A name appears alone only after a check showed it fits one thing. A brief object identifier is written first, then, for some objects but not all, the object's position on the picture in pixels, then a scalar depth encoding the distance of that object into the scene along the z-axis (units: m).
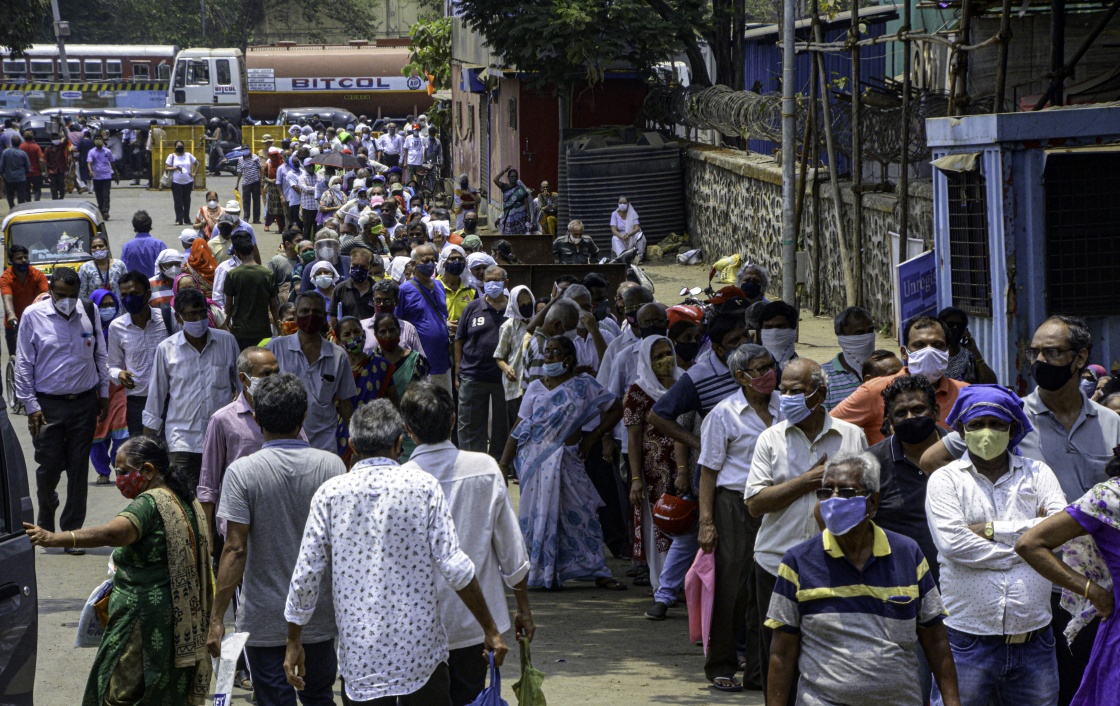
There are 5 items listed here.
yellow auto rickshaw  37.47
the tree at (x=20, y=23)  67.94
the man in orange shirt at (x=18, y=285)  27.20
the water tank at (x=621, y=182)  51.84
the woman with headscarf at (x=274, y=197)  59.87
